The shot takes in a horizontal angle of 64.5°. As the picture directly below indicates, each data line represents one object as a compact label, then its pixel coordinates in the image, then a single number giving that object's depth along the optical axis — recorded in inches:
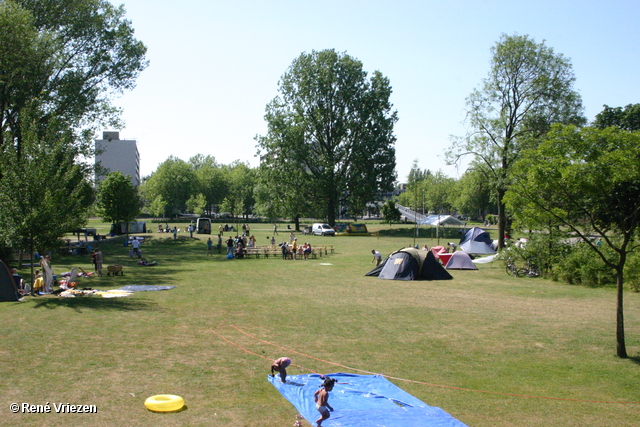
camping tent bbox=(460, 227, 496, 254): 1547.7
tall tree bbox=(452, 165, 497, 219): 4104.3
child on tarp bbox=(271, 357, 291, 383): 359.9
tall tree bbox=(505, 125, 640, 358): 450.6
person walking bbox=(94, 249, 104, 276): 944.3
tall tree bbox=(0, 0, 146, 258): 709.9
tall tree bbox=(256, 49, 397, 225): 2529.5
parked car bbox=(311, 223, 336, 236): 2484.0
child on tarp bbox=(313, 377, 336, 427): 295.6
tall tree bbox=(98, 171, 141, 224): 2187.5
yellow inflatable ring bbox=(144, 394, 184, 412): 308.7
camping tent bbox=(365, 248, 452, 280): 977.5
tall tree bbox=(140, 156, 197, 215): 4441.4
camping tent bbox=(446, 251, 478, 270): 1154.0
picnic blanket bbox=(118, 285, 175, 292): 790.5
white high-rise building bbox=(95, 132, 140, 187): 5969.5
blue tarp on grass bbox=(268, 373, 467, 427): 301.9
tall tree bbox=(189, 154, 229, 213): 4675.2
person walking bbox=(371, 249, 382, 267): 1187.1
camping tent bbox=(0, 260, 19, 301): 671.8
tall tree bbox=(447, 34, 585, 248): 1528.1
